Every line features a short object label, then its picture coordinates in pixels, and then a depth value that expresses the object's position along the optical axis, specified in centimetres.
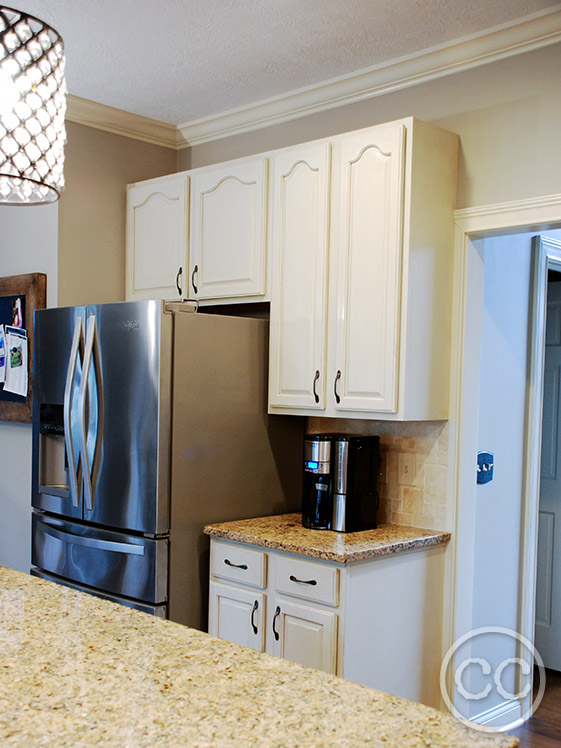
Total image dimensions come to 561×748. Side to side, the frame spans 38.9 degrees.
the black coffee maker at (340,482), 288
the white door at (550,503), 413
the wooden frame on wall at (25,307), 366
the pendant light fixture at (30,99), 140
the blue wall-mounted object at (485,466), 326
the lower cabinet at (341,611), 255
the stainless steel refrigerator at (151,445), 287
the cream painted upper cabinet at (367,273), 277
